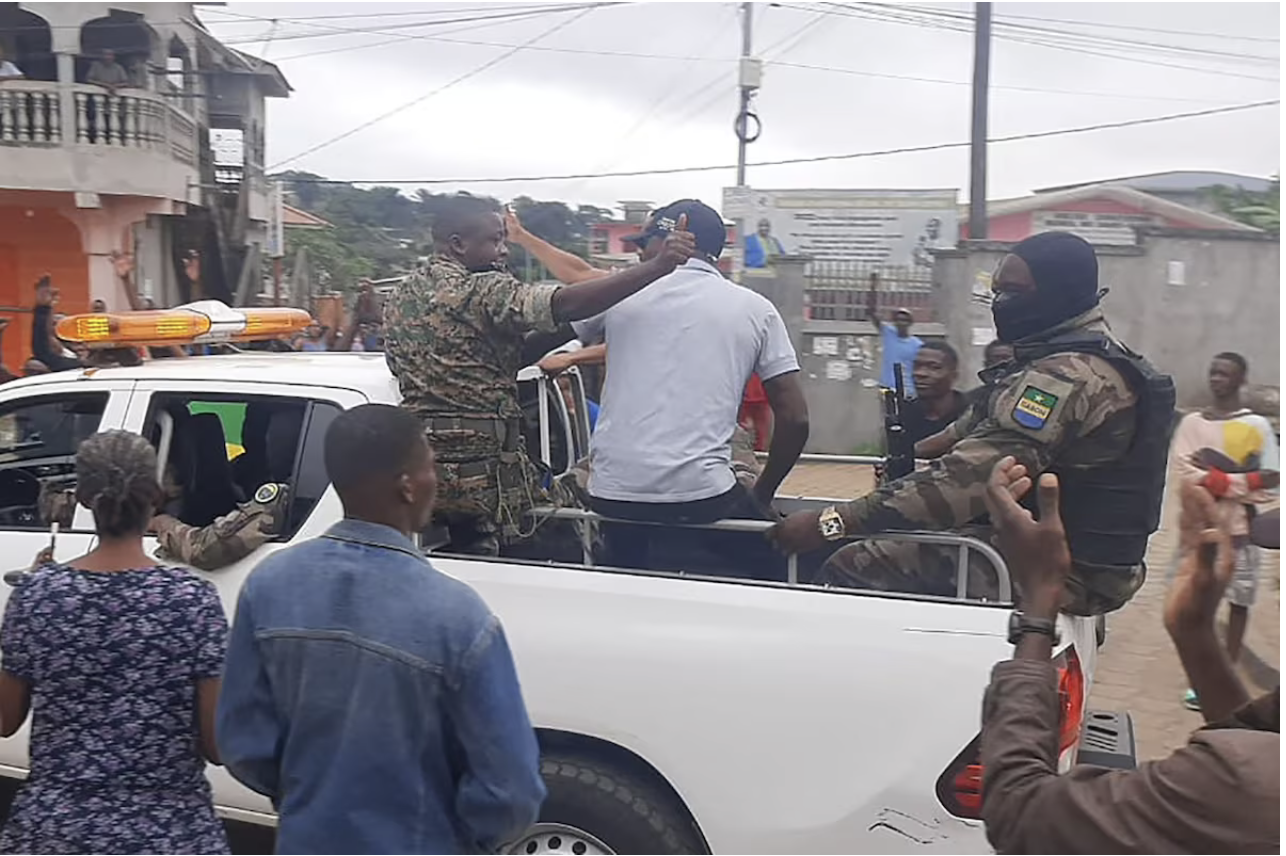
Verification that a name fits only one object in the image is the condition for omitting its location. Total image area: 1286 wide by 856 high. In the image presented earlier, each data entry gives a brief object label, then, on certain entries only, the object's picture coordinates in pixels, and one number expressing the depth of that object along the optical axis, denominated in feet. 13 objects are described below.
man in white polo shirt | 10.69
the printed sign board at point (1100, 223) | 42.50
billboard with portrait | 42.04
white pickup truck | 8.66
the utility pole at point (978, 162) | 37.98
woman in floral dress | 7.27
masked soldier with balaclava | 9.28
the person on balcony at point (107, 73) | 44.65
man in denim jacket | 6.20
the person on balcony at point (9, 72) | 42.93
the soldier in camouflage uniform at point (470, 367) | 10.69
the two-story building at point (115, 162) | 42.73
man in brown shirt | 5.00
